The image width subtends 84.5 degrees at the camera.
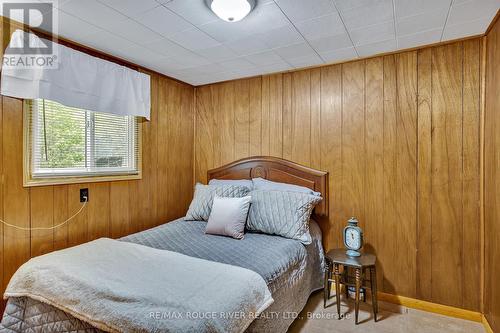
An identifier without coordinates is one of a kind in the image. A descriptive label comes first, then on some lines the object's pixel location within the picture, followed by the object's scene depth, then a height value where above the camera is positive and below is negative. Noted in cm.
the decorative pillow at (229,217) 241 -47
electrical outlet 246 -26
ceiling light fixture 171 +100
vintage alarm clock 239 -65
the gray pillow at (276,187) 283 -24
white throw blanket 125 -65
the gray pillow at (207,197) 281 -34
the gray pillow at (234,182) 305 -20
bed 159 -69
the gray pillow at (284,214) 244 -45
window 218 +18
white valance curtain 200 +68
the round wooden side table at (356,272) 219 -91
